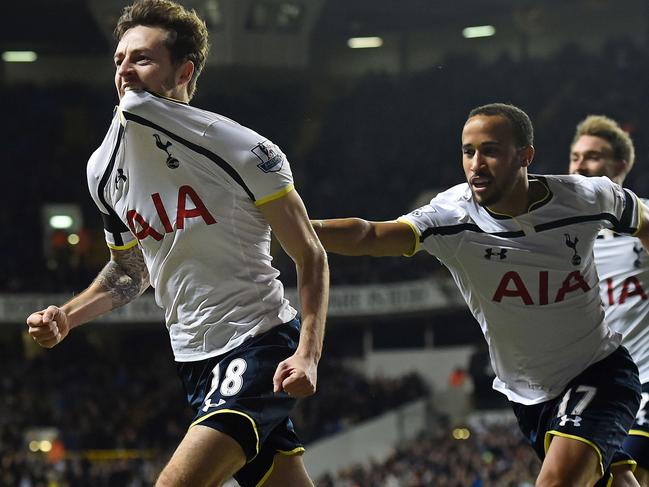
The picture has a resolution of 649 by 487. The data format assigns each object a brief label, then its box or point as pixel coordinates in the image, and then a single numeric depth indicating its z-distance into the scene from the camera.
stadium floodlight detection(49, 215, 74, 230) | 26.98
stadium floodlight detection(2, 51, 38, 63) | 29.39
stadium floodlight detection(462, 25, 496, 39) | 30.41
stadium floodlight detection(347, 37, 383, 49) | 30.48
